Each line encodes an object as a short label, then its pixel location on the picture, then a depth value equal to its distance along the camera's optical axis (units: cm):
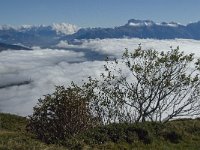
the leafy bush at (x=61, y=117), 2066
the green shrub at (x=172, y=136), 2277
